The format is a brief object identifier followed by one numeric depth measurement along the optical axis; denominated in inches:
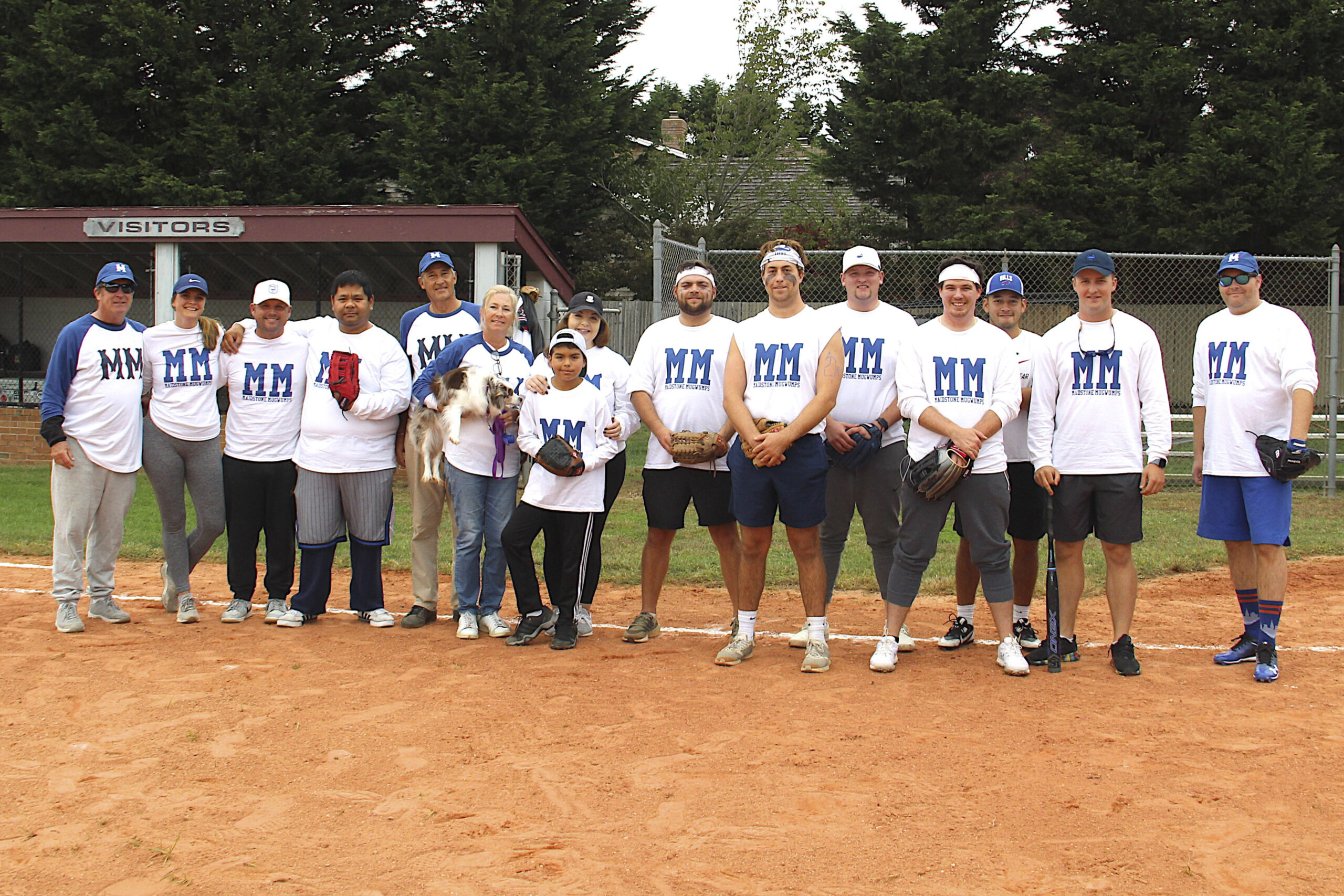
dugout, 551.5
